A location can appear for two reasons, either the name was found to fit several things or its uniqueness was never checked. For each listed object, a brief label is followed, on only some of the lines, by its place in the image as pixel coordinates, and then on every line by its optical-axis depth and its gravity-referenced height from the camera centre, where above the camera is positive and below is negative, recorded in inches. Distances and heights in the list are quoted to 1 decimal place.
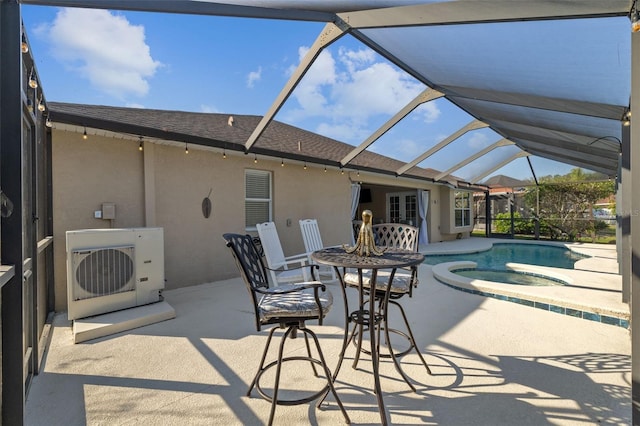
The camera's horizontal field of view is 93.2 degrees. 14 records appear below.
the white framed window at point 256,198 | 249.3 +10.4
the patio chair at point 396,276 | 108.3 -26.0
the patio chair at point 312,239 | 239.7 -23.8
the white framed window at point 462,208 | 537.5 -1.7
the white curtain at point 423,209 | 476.4 -2.0
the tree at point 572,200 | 503.8 +9.1
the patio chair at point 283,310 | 78.5 -27.6
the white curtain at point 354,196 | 354.6 +15.1
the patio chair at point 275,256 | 185.3 -30.4
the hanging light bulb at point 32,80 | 101.0 +44.8
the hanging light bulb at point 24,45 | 84.9 +49.2
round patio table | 78.3 -14.8
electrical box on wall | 172.6 +0.8
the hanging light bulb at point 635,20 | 60.9 +37.5
